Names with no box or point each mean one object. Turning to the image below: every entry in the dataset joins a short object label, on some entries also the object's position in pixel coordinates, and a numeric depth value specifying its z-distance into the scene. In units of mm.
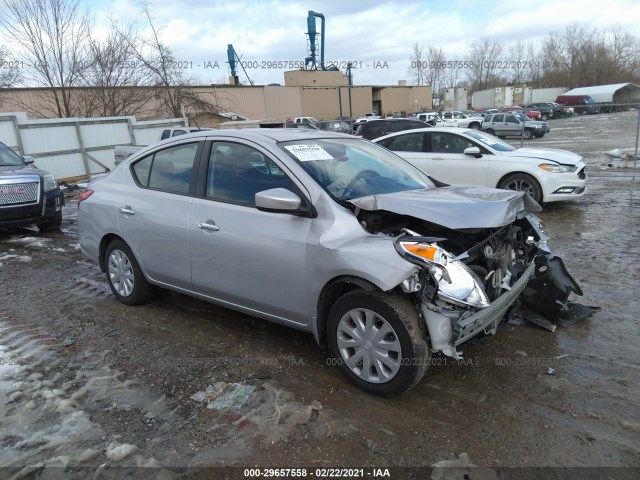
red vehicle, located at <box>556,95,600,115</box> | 53794
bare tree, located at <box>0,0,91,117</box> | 19141
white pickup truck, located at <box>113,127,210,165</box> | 13775
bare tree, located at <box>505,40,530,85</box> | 91625
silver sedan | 2906
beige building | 24703
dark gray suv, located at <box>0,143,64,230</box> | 7863
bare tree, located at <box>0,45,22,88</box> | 23578
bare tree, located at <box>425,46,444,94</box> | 87062
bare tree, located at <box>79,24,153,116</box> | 22625
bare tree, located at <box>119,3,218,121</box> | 26031
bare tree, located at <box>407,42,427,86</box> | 86438
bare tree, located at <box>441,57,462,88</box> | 90031
